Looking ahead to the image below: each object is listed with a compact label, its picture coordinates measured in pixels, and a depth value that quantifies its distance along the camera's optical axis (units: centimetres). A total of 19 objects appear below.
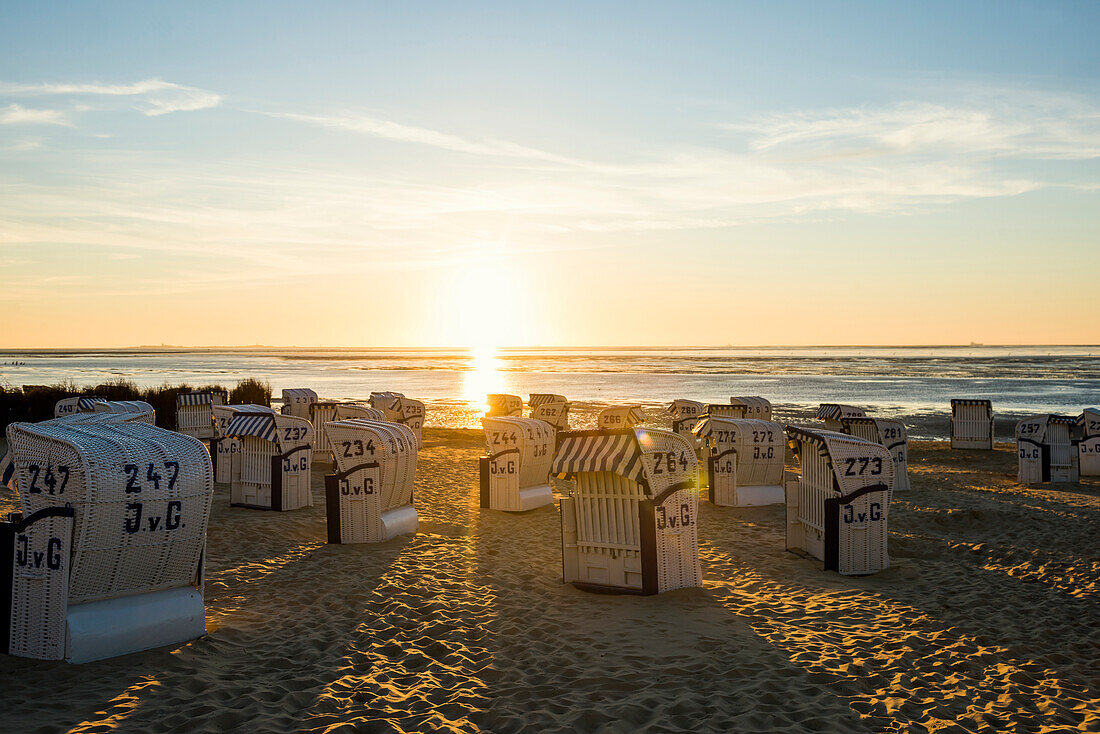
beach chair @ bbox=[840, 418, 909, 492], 1783
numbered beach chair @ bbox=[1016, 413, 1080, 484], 1955
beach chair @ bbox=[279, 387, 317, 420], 2423
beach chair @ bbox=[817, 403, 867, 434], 2136
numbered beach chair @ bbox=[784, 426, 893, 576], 1041
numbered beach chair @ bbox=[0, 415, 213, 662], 685
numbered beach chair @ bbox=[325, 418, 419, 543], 1238
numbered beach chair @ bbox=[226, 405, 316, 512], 1527
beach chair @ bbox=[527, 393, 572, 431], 2920
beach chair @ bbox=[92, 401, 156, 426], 1662
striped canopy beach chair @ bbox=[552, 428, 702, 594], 941
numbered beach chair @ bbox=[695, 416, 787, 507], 1639
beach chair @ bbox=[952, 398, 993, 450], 2758
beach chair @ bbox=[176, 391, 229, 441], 2748
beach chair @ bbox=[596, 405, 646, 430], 2194
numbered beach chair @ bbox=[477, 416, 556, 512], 1574
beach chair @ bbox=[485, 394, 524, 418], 2938
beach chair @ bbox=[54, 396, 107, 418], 2108
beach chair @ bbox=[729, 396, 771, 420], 2492
